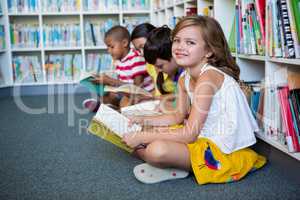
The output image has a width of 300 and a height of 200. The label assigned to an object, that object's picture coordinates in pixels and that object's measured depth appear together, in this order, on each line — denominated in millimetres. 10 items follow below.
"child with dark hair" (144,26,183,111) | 1777
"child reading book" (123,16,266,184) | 1300
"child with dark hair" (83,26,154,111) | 2479
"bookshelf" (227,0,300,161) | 1372
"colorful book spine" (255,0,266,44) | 1464
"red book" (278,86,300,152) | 1271
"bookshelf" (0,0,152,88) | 3711
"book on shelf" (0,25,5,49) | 3557
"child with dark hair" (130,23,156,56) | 2209
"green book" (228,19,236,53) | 1827
